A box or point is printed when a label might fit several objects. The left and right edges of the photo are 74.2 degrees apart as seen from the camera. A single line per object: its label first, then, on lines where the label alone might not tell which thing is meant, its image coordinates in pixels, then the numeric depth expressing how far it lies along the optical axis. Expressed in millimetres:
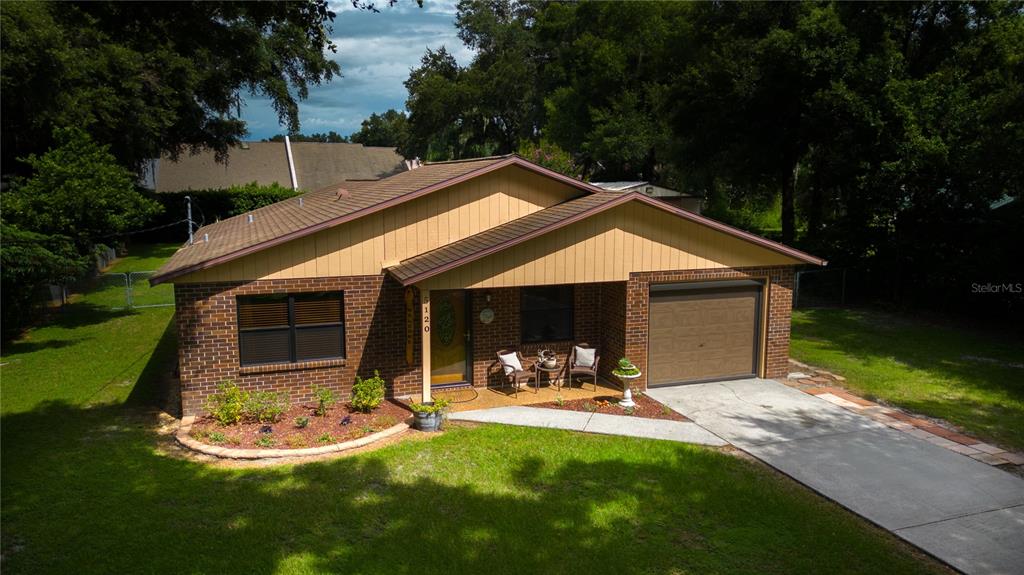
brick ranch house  11719
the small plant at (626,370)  12344
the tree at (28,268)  15570
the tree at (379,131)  127625
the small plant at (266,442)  10250
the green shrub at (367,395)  11773
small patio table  13602
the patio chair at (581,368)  13367
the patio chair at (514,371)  12859
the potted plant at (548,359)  13305
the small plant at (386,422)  11172
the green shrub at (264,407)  11406
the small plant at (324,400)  11706
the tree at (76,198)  18641
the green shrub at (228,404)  11164
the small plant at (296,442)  10234
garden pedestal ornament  12312
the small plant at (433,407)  10948
